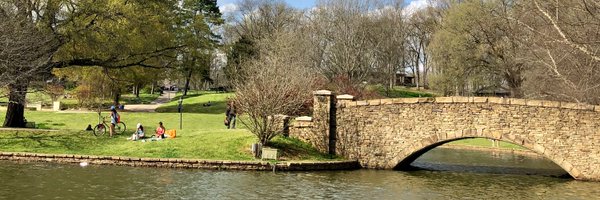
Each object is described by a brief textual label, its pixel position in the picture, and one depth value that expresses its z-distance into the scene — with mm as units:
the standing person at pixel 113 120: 28930
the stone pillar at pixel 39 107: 44550
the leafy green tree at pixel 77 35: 28750
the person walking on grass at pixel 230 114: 32531
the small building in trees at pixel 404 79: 86375
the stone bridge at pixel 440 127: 23797
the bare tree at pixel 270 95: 26172
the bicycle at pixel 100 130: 29019
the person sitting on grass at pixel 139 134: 27986
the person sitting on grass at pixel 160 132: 28355
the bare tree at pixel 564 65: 25158
